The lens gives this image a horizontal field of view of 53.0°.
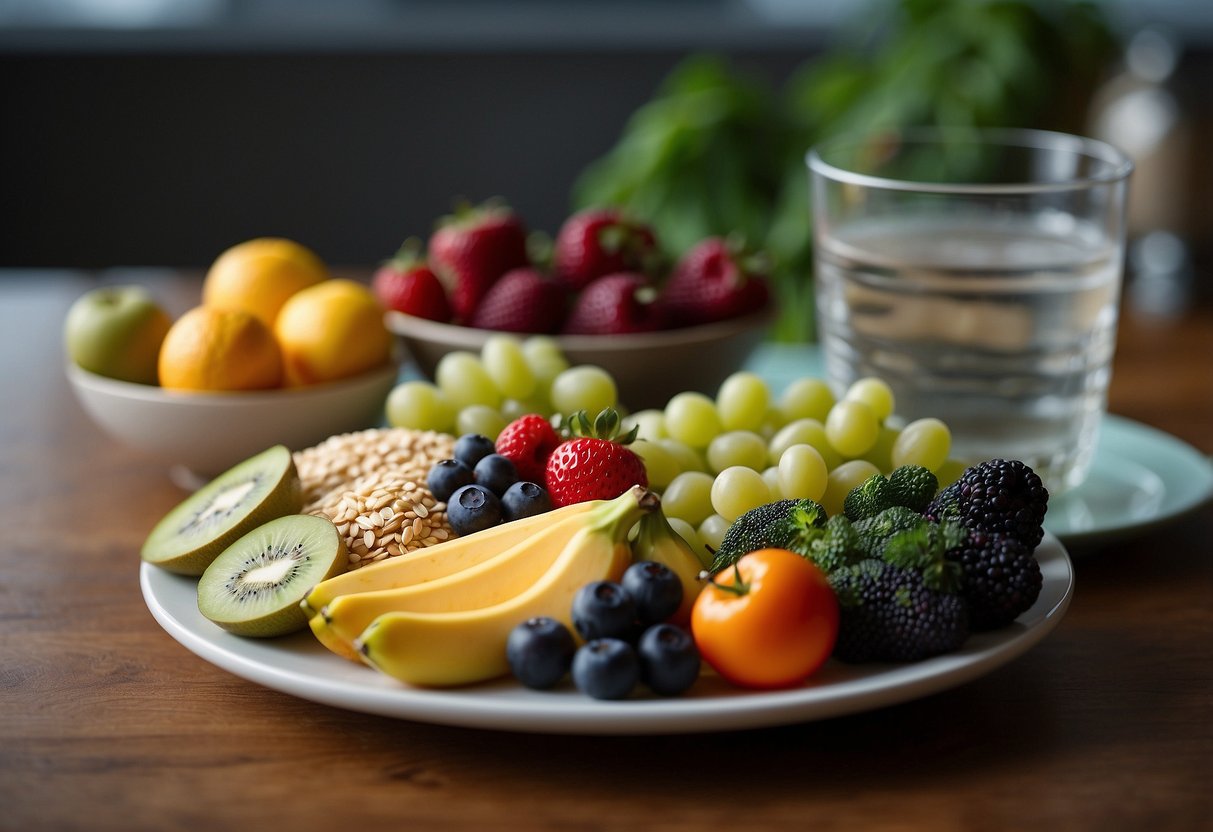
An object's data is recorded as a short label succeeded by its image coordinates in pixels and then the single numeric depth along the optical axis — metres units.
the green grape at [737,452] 0.89
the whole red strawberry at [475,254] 1.22
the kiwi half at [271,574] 0.69
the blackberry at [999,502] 0.73
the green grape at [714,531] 0.79
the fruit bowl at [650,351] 1.12
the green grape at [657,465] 0.88
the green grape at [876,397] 0.92
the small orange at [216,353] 1.01
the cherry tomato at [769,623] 0.63
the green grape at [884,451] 0.89
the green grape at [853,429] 0.87
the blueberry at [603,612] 0.64
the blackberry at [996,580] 0.67
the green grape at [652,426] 0.93
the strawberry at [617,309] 1.14
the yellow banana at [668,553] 0.71
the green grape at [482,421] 0.96
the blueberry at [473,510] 0.76
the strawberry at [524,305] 1.15
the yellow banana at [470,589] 0.67
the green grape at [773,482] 0.82
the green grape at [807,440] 0.89
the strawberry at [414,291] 1.19
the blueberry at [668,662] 0.63
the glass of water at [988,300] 0.98
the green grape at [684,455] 0.90
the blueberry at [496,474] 0.79
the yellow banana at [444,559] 0.70
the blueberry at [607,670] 0.62
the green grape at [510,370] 1.01
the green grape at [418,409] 0.98
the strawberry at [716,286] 1.18
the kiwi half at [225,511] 0.78
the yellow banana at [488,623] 0.64
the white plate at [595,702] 0.61
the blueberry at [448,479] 0.79
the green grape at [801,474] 0.81
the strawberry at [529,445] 0.83
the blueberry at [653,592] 0.66
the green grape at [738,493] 0.79
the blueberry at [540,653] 0.63
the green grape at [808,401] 0.96
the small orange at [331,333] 1.07
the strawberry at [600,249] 1.23
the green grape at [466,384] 1.01
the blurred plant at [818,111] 1.99
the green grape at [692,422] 0.92
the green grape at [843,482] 0.84
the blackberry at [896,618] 0.65
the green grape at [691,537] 0.80
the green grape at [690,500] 0.83
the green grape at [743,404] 0.94
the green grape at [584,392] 0.98
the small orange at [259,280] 1.14
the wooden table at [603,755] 0.61
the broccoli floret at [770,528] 0.72
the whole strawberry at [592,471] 0.77
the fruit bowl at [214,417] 1.01
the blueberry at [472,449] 0.82
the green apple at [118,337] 1.06
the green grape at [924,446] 0.86
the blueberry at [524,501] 0.77
